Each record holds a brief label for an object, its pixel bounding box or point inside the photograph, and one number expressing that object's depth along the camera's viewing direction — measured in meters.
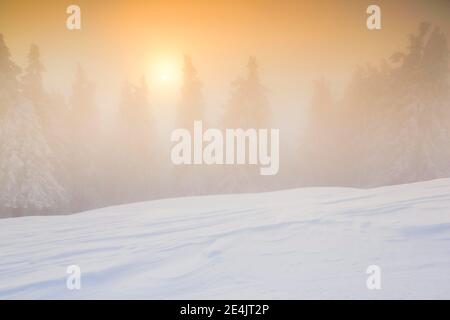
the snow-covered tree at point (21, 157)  16.39
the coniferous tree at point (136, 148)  24.92
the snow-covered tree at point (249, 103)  21.06
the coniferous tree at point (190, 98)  23.34
